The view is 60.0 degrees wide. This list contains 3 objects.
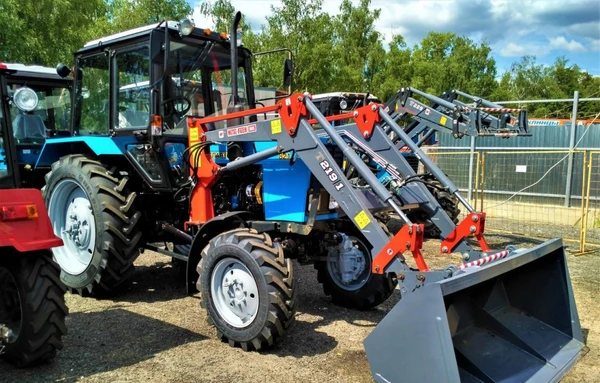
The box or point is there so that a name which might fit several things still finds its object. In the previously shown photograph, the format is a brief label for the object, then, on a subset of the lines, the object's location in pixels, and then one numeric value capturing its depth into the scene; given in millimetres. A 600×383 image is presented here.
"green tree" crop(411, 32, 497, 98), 37188
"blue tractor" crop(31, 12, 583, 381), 3717
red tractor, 3545
